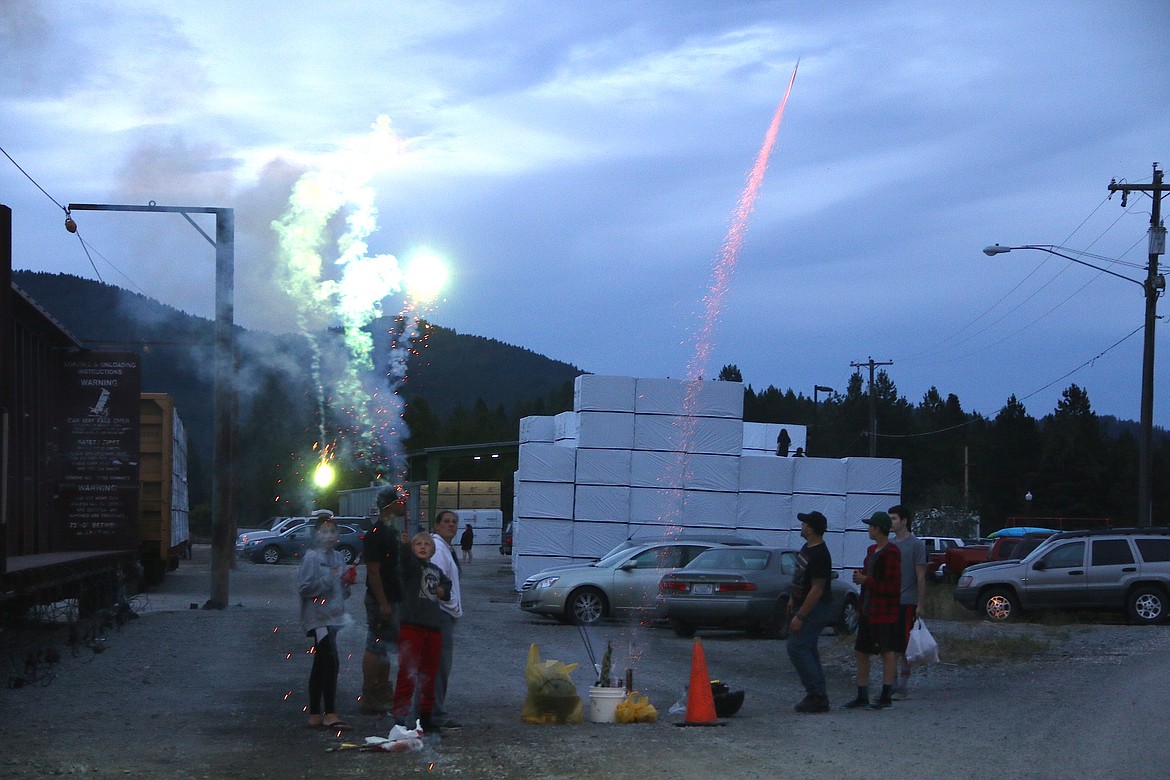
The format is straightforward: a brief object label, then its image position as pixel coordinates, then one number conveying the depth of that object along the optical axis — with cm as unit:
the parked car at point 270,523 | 5343
